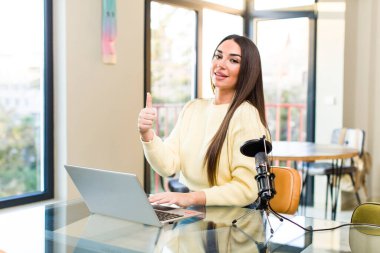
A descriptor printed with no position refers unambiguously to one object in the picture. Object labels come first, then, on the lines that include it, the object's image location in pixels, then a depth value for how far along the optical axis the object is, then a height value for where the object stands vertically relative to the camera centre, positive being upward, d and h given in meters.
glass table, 1.31 -0.37
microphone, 1.32 -0.16
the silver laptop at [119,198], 1.41 -0.28
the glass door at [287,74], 5.50 +0.33
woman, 1.73 -0.12
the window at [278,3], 5.45 +1.10
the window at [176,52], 4.46 +0.48
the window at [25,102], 3.26 +0.00
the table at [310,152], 3.45 -0.34
